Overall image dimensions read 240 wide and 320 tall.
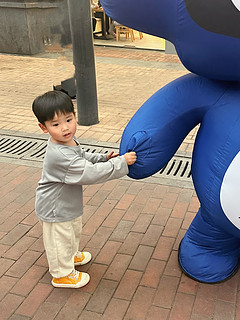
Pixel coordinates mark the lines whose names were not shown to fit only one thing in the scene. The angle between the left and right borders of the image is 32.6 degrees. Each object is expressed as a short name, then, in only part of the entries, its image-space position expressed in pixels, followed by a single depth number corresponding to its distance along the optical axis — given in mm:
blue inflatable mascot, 1938
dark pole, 5238
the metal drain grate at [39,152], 4281
